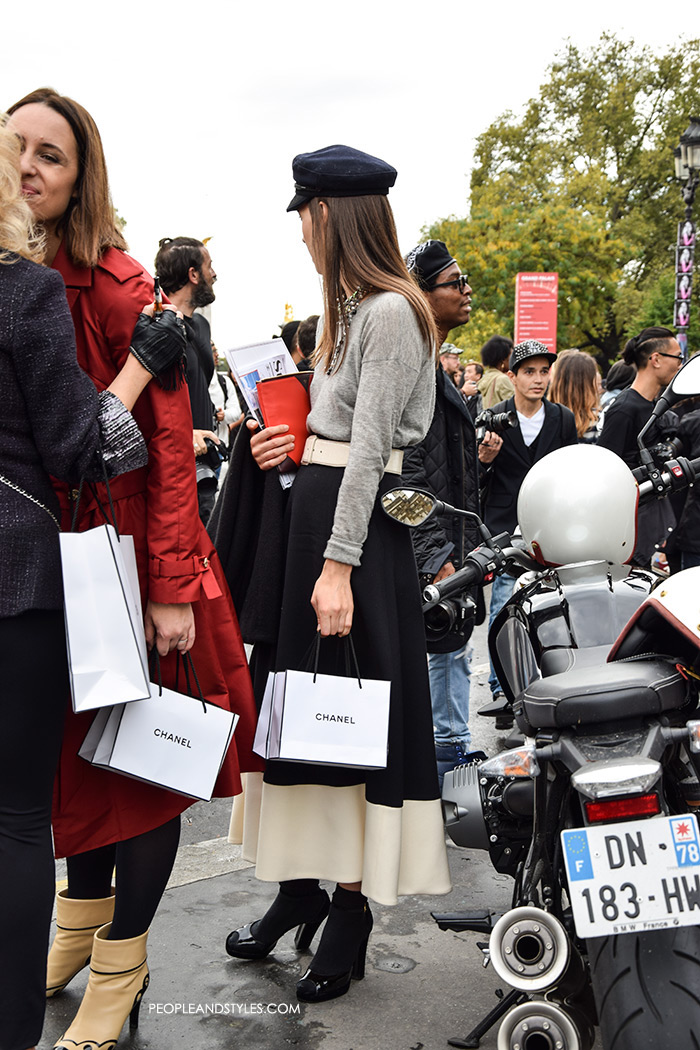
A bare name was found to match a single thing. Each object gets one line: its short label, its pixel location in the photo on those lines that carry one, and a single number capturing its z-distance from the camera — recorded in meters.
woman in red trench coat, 2.35
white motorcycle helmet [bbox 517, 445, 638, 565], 2.73
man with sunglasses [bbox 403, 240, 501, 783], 3.82
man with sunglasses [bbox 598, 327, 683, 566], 5.70
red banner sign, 23.39
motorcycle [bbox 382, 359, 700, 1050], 1.88
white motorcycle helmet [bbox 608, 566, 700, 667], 2.08
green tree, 39.38
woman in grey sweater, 2.67
